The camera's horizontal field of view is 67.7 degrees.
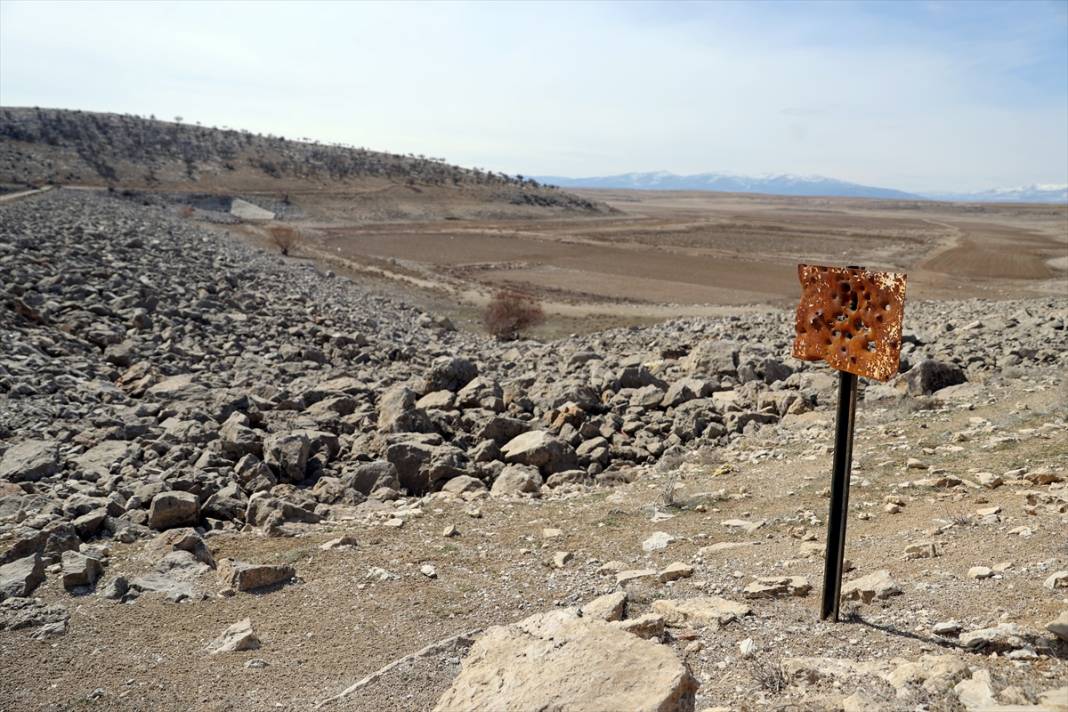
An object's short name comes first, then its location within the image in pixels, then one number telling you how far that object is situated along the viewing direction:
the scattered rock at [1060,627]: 4.05
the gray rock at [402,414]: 10.73
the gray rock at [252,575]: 6.15
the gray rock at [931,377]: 10.95
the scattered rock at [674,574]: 6.02
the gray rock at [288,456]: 9.44
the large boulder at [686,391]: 11.84
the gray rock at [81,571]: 6.09
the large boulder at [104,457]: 8.73
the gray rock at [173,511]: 7.51
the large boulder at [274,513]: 7.79
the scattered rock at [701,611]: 5.01
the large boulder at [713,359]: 13.31
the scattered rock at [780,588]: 5.42
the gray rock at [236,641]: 5.29
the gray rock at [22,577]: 5.90
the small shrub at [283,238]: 39.50
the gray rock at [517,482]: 8.97
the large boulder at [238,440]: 9.68
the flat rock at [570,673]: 3.44
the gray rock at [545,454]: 9.84
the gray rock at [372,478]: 9.09
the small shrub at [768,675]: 4.06
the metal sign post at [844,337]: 4.43
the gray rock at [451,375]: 12.79
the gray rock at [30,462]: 8.35
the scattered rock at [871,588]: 5.14
